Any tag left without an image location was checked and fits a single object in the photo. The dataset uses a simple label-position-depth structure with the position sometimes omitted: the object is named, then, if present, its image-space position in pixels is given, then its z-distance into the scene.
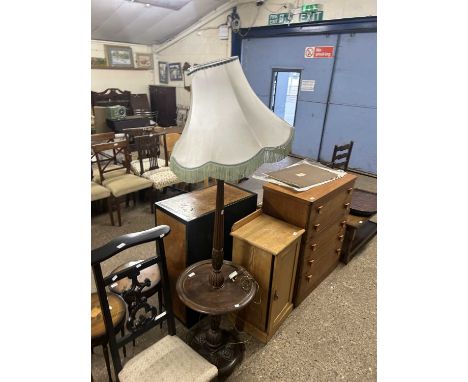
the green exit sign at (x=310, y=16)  4.48
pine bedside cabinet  1.59
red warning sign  4.61
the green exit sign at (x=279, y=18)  4.82
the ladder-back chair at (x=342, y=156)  2.77
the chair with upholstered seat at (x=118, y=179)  2.90
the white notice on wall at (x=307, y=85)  4.97
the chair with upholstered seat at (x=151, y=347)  1.13
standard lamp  1.08
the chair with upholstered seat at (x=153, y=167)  3.21
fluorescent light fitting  4.89
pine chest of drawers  1.73
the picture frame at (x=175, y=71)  6.64
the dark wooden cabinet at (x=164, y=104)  6.80
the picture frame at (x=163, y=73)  6.95
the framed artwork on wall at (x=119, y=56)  6.25
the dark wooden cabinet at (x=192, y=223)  1.62
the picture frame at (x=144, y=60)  6.76
